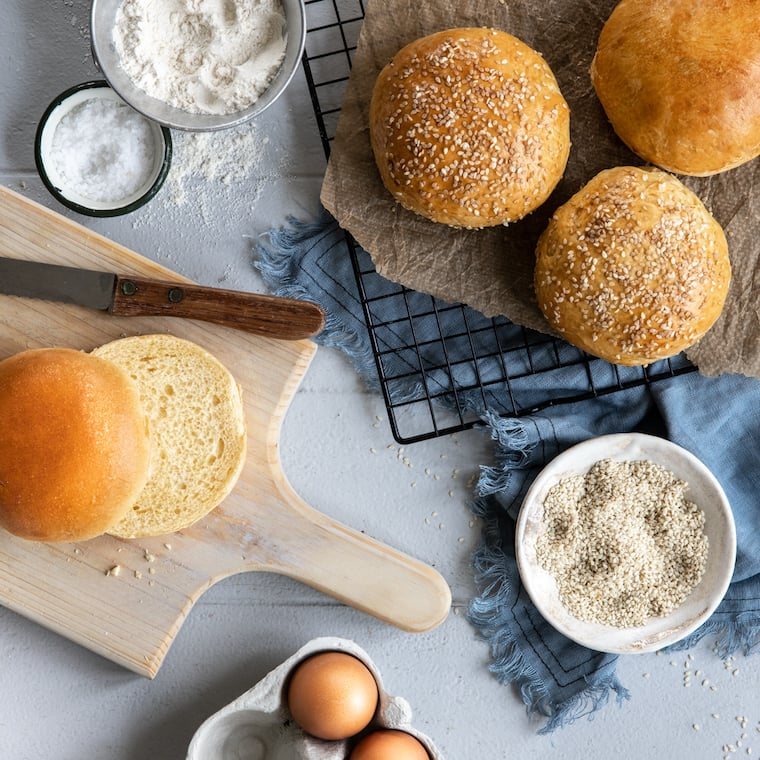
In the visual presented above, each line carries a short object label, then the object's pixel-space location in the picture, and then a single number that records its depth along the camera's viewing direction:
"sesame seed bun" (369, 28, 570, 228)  0.89
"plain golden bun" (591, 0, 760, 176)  0.88
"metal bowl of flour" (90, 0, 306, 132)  0.92
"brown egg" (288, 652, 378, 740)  0.91
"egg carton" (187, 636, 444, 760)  0.92
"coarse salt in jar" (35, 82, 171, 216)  0.94
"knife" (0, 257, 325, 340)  0.93
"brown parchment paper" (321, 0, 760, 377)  0.93
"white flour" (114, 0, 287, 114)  0.92
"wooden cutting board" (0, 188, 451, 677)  0.94
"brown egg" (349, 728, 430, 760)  0.91
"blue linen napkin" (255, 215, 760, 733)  0.95
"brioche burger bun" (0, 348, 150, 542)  0.89
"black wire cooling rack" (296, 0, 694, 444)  0.95
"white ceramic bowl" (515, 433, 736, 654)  0.94
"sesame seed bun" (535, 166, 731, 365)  0.89
